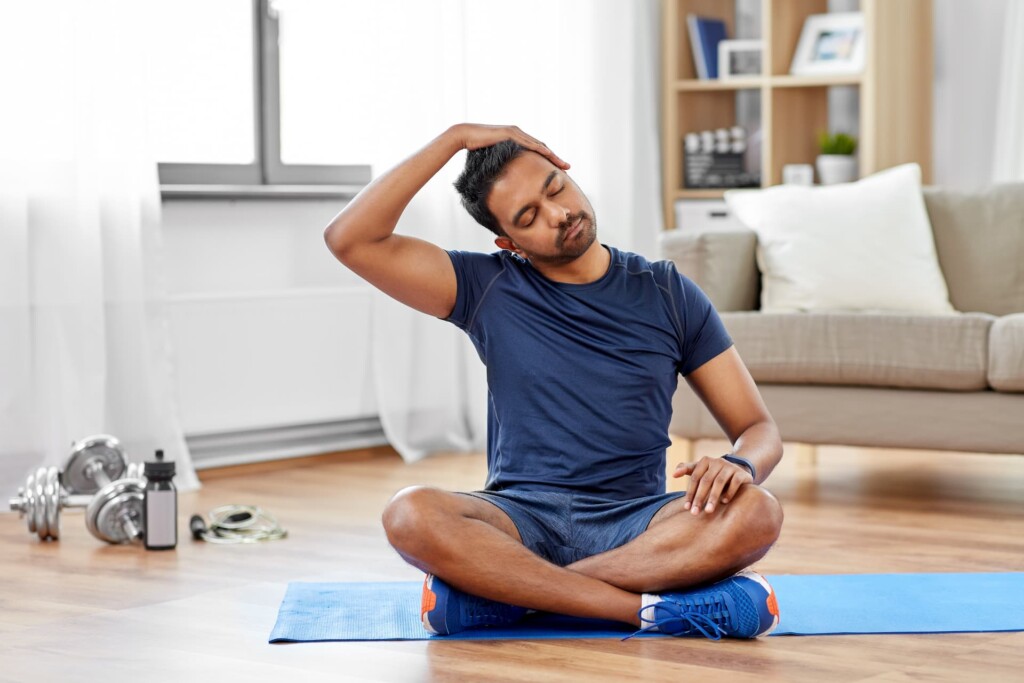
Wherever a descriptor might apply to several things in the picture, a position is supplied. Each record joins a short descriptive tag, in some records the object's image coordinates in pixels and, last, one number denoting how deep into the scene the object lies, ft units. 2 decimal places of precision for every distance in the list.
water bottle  10.03
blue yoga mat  7.45
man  7.14
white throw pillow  12.61
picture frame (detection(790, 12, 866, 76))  16.98
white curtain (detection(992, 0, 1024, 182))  16.75
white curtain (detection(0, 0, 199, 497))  11.82
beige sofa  11.27
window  14.06
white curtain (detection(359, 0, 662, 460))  15.05
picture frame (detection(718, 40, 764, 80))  17.78
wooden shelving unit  16.55
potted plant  16.90
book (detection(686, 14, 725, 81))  17.90
